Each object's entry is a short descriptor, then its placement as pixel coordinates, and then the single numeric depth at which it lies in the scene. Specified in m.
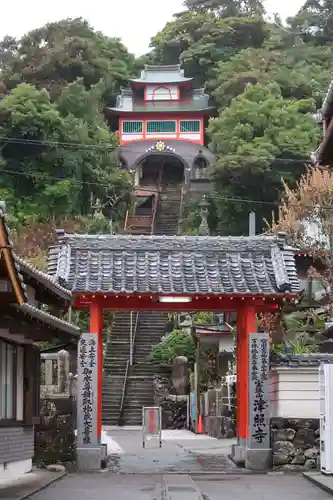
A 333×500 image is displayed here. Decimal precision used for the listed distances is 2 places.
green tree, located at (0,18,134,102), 59.41
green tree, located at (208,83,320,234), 50.09
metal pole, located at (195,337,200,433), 36.25
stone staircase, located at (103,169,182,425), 39.03
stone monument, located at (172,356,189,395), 39.00
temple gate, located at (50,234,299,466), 19.98
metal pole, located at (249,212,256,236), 37.88
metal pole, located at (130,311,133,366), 42.52
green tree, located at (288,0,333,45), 73.88
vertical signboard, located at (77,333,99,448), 19.72
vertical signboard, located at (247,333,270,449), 19.86
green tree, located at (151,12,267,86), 73.38
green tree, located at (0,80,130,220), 50.28
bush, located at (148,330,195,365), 40.16
